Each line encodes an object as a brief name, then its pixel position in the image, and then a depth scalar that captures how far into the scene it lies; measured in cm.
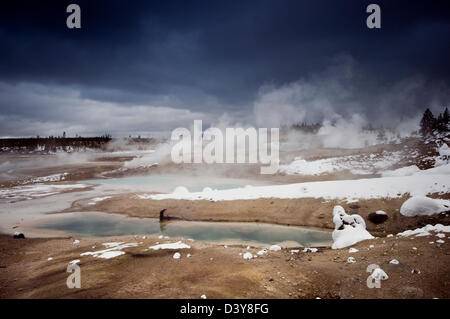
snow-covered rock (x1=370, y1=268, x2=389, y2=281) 776
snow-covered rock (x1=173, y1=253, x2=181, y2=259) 1085
